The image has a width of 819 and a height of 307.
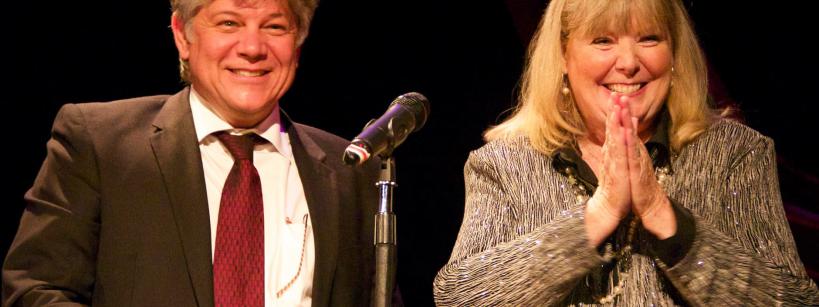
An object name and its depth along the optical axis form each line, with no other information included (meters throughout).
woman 4.61
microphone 4.08
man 4.85
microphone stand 4.23
